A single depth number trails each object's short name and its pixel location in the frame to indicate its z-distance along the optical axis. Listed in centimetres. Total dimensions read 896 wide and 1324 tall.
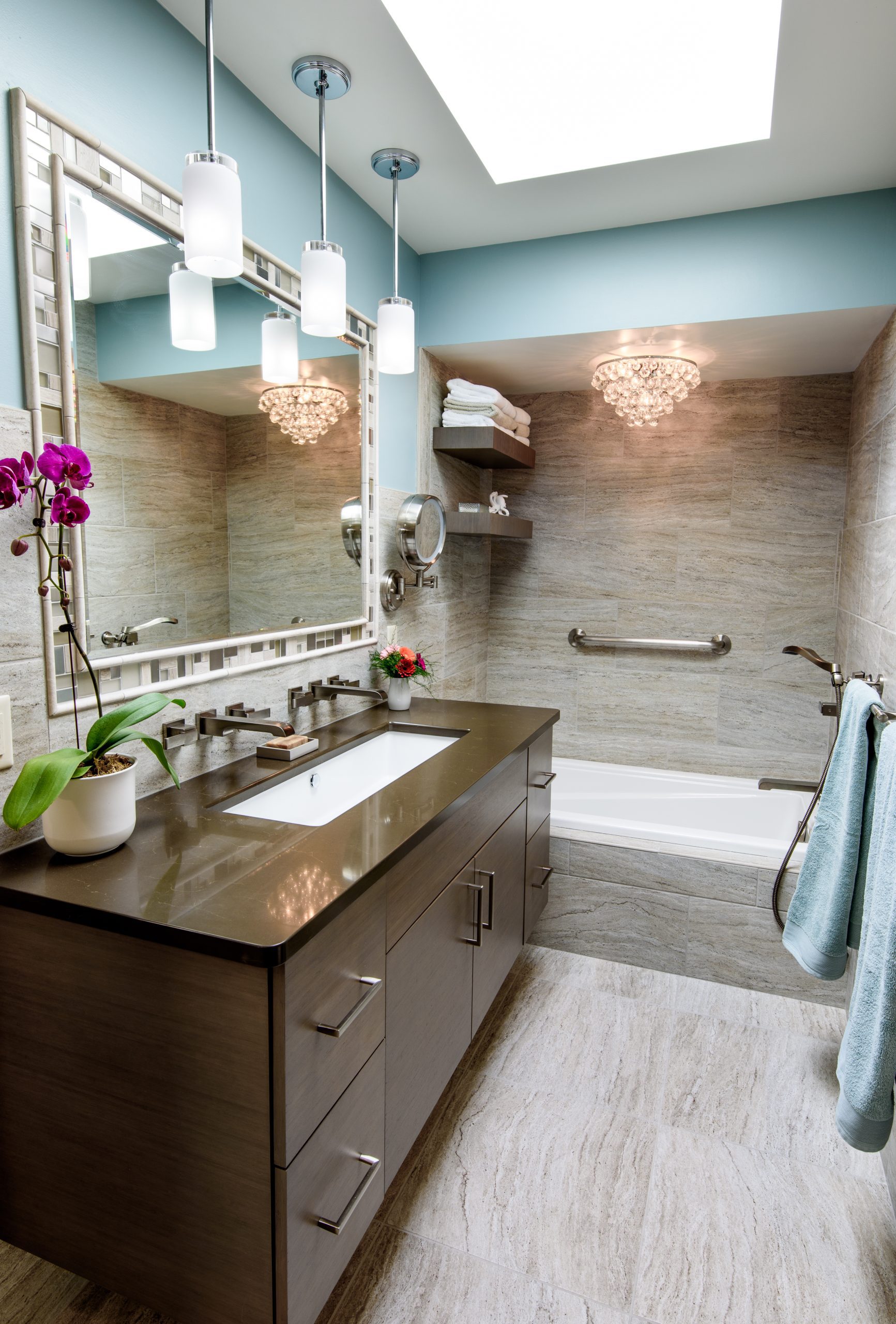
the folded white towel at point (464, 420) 280
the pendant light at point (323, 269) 159
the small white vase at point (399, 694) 230
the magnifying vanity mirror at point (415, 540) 248
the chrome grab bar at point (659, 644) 325
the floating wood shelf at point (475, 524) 285
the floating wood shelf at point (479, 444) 277
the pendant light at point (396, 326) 197
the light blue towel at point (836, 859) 167
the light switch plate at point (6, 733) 117
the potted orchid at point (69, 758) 104
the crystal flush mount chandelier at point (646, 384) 272
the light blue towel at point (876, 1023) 128
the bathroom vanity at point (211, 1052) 96
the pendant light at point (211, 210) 122
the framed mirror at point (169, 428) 125
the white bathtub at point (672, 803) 303
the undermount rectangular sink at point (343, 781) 162
